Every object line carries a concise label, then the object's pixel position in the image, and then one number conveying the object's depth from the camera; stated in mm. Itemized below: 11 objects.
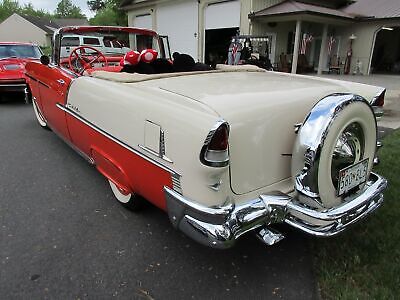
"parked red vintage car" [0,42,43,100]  7512
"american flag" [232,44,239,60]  12375
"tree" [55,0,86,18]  93350
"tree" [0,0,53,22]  73188
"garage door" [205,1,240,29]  15797
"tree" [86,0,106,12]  66062
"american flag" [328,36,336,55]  17109
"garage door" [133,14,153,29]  21672
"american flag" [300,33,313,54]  16141
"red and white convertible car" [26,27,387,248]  1735
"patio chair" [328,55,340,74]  17078
